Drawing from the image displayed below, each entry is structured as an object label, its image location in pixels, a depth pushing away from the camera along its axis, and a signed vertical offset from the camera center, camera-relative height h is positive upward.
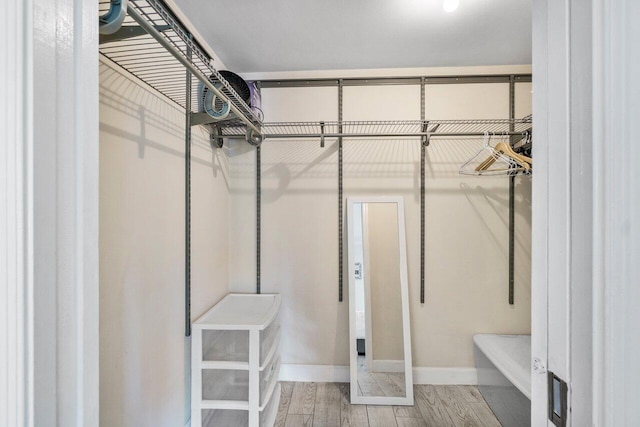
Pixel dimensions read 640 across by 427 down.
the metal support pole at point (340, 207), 2.11 +0.05
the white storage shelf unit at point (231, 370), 1.43 -0.84
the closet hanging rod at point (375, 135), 1.85 +0.54
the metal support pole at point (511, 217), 2.07 -0.03
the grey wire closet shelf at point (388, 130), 1.88 +0.64
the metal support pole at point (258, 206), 2.13 +0.06
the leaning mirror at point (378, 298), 1.96 -0.63
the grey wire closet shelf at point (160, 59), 0.81 +0.60
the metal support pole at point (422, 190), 2.09 +0.18
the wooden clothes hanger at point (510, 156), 1.65 +0.36
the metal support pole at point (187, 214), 1.48 +0.00
